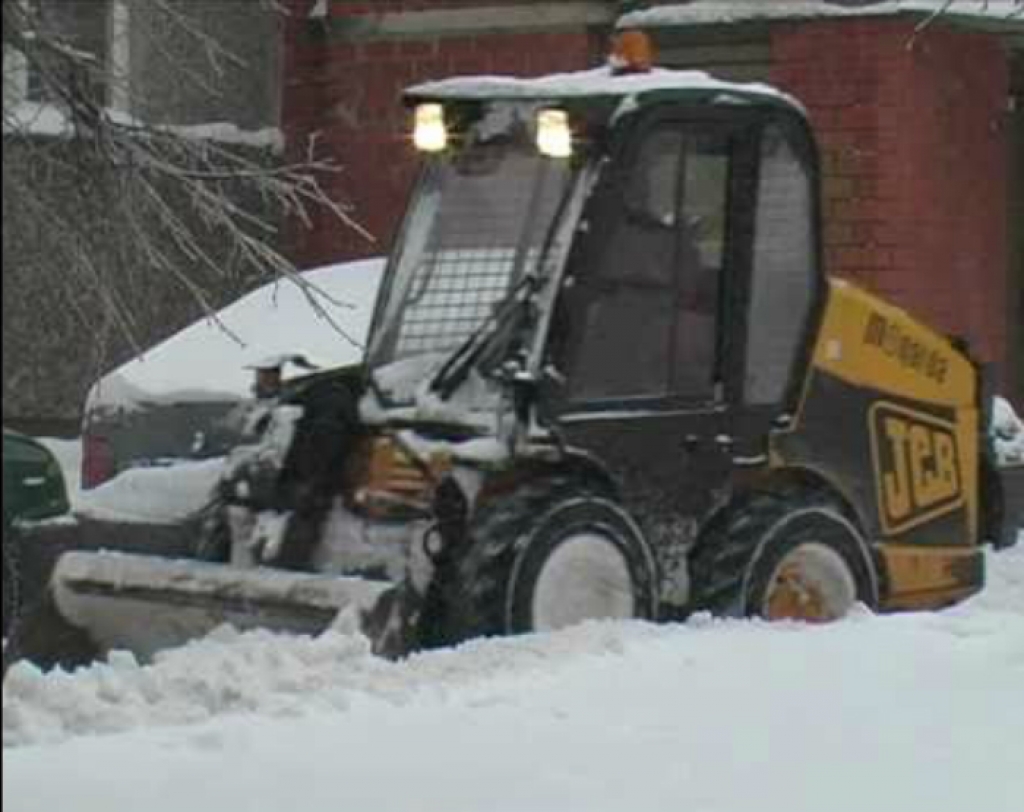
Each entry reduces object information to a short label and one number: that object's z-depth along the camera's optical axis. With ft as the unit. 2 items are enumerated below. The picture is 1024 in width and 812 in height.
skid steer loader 50.31
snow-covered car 65.82
